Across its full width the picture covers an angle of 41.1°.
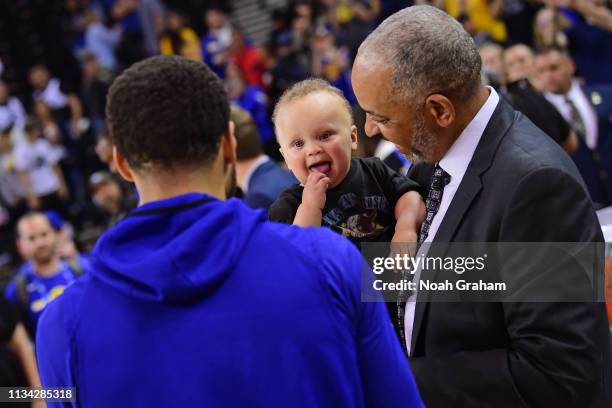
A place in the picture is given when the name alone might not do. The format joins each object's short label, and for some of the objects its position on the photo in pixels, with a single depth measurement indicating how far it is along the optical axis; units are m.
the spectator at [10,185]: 10.34
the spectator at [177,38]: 12.27
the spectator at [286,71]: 11.03
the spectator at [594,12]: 8.06
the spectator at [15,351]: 5.01
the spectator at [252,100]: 10.02
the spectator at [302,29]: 11.53
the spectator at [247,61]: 11.61
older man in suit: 1.93
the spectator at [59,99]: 11.32
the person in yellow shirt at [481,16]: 10.10
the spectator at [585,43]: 8.55
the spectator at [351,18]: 11.39
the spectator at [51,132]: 10.71
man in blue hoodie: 1.51
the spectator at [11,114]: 10.45
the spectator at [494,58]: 6.73
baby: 2.40
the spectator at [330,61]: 10.57
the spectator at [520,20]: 10.15
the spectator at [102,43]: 12.50
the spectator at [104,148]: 6.50
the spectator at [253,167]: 4.38
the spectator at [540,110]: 4.46
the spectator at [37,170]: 10.39
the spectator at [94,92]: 11.20
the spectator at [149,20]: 13.05
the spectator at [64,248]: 6.50
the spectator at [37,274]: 5.75
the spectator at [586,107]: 6.05
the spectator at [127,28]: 12.46
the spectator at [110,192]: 8.04
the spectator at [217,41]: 11.42
